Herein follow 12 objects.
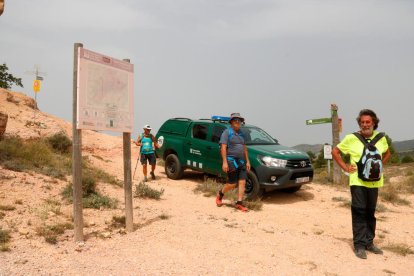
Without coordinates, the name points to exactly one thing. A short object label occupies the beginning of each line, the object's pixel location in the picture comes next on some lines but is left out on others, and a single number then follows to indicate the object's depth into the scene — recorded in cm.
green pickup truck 793
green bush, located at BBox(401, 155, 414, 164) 3795
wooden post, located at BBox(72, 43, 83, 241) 449
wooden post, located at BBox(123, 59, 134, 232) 517
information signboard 452
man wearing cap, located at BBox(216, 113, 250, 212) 706
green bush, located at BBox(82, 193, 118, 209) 612
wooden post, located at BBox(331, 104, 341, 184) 1138
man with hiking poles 1020
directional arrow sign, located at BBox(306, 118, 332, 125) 1151
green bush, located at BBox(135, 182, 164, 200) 746
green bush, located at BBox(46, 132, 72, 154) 1126
